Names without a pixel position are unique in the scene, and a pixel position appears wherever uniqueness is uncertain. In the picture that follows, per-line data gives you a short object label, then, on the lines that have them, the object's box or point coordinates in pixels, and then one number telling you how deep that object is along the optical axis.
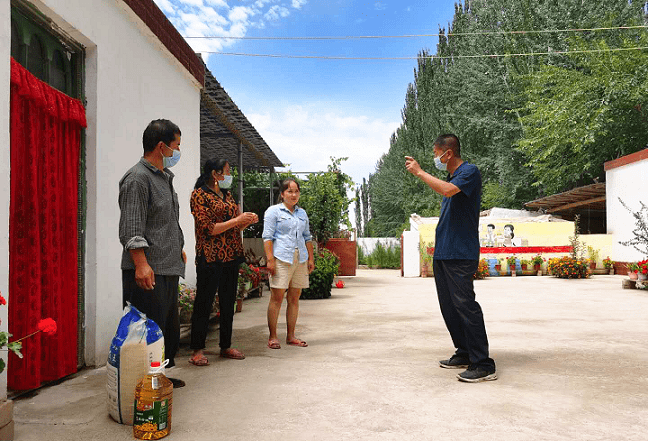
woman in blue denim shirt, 4.67
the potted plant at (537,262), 16.34
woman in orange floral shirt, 4.10
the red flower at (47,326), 2.44
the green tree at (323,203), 13.61
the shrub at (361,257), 25.17
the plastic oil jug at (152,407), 2.53
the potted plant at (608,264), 15.76
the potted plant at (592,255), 15.71
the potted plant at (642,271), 10.63
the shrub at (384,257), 23.48
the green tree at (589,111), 17.36
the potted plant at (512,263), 16.27
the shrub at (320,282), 9.55
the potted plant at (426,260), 16.14
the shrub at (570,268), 14.63
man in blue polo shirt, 3.66
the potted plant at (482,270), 15.28
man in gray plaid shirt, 2.92
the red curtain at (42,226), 3.20
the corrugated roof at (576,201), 16.67
